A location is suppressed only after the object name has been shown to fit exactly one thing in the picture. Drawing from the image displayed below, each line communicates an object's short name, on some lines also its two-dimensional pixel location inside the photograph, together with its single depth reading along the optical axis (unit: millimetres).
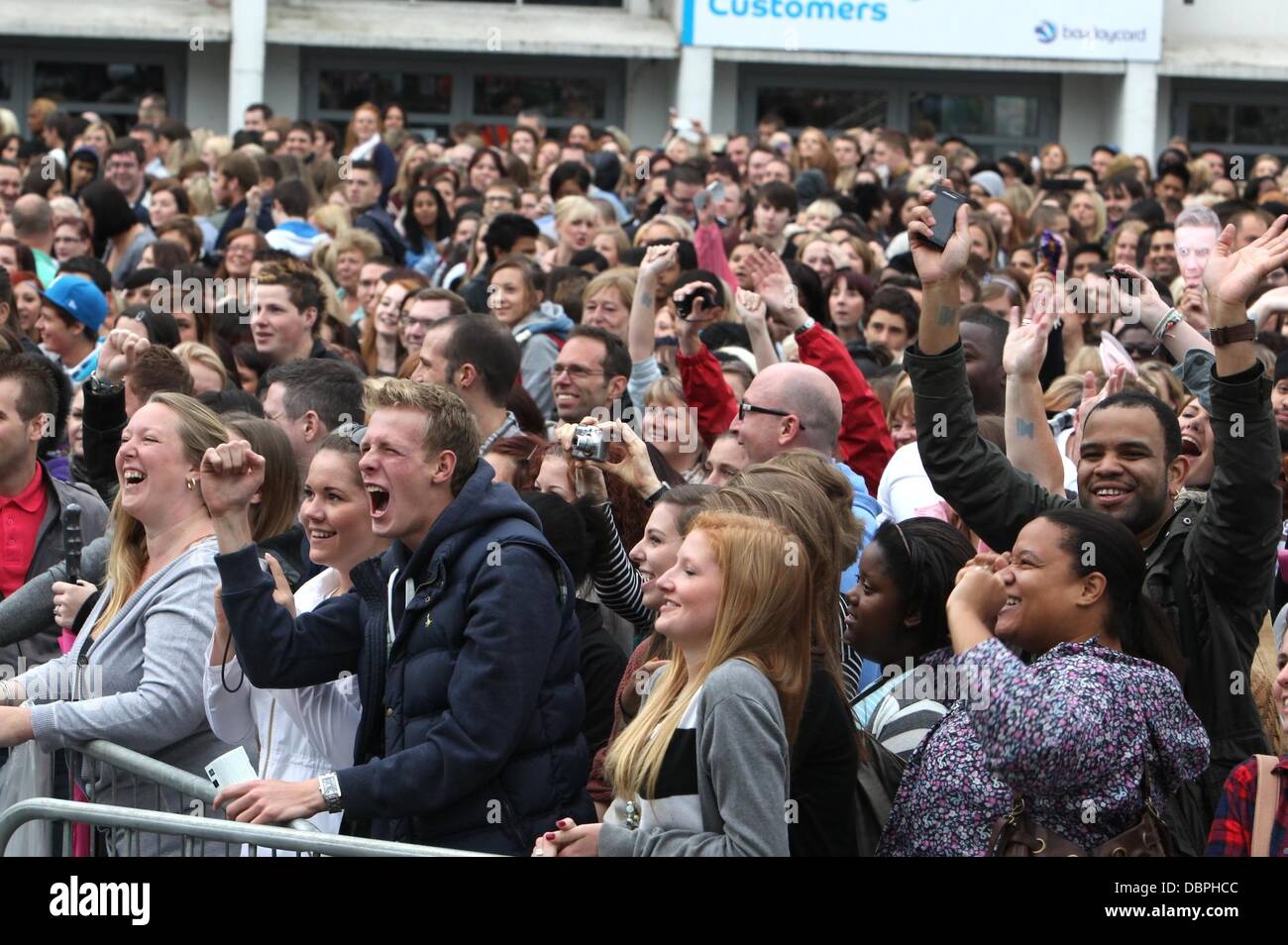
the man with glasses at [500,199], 12500
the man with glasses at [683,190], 12648
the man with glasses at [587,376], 7273
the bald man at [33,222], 10953
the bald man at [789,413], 5773
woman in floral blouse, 3646
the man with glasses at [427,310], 7898
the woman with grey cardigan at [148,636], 4660
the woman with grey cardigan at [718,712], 3691
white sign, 23547
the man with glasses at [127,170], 14070
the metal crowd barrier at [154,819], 3859
